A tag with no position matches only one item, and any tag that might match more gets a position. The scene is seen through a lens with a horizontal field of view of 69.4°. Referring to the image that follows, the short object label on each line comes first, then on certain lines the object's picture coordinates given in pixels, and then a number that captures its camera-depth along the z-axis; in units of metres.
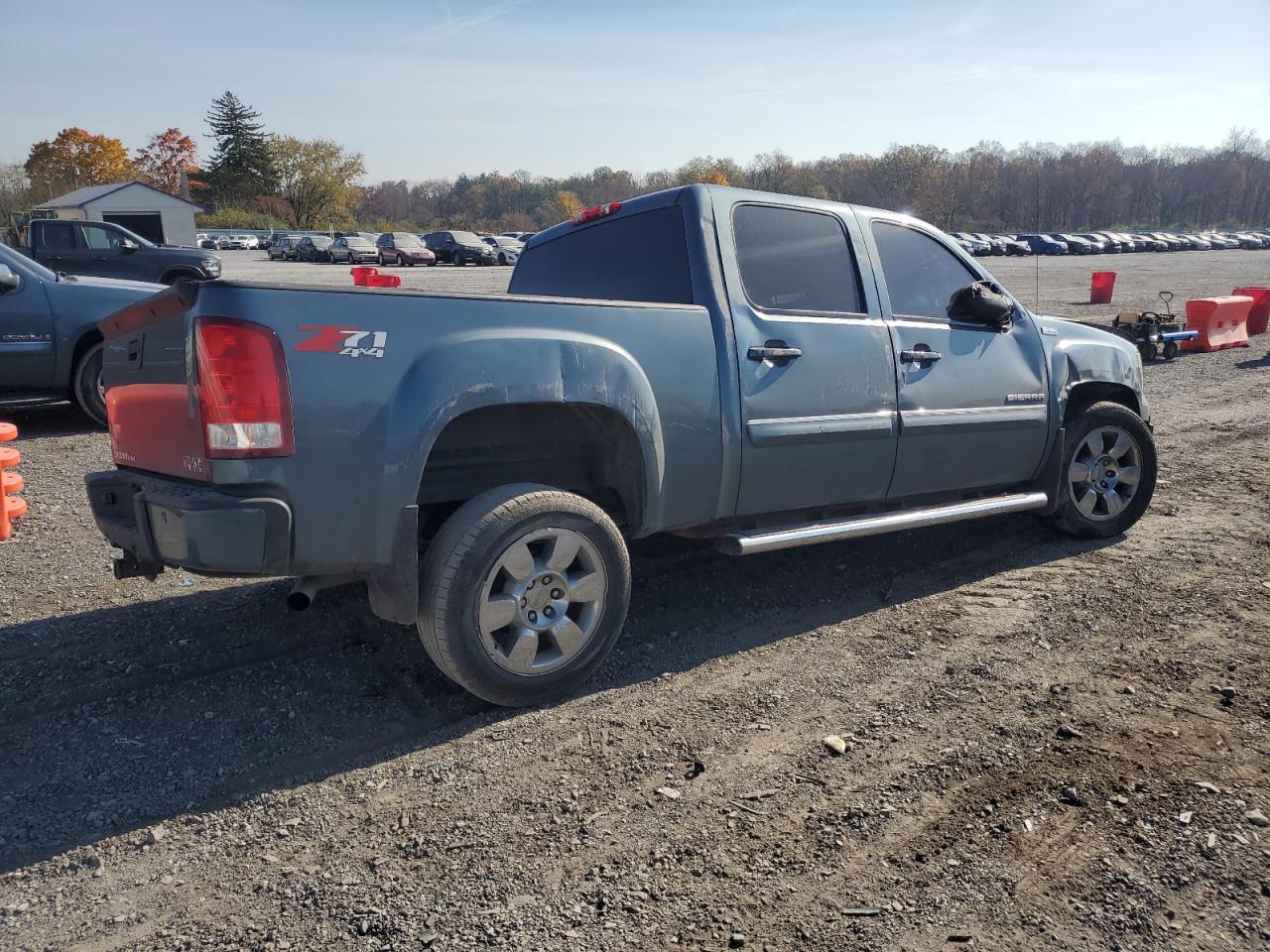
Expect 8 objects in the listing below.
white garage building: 42.12
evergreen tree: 88.69
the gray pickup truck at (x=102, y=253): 15.46
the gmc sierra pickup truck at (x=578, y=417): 2.92
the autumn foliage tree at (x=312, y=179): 89.62
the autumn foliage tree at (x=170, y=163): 93.69
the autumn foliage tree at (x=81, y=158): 86.25
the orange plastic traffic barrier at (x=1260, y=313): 16.14
